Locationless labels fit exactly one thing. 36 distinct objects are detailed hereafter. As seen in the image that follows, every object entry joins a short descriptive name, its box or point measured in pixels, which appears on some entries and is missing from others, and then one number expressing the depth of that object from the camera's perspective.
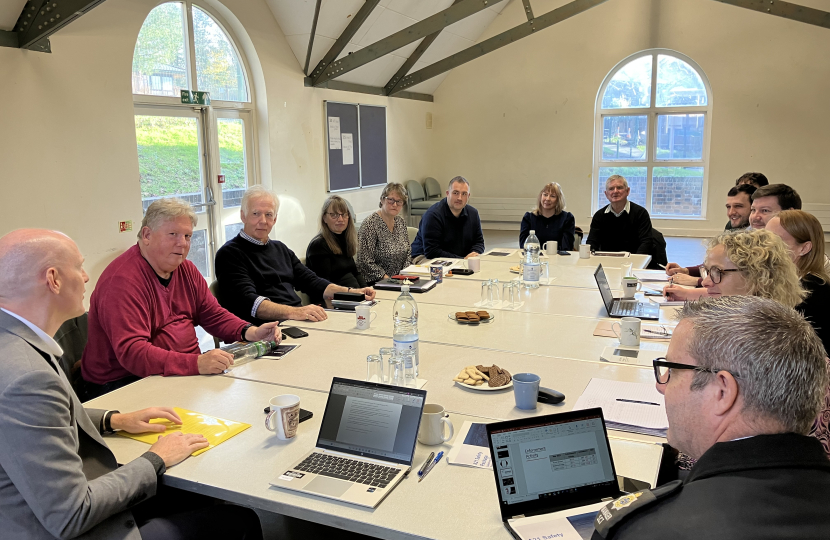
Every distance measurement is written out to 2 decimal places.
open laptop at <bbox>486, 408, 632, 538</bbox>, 1.39
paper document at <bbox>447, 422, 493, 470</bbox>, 1.66
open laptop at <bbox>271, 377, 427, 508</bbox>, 1.55
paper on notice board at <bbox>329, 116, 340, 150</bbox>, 7.77
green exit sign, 5.52
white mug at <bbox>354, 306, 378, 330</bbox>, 2.88
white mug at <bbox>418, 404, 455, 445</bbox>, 1.73
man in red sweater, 2.30
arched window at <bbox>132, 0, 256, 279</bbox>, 5.18
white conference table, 1.40
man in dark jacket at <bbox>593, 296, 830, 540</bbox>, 0.94
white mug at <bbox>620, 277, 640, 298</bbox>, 3.36
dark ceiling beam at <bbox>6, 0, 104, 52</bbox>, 3.85
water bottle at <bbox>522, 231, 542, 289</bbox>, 3.87
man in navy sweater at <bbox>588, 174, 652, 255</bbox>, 5.37
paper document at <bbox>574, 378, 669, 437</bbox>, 1.84
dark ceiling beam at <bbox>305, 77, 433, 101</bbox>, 7.62
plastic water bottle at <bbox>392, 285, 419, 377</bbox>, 2.32
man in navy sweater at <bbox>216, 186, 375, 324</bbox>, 3.13
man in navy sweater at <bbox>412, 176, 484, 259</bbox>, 5.29
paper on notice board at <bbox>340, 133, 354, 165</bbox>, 8.10
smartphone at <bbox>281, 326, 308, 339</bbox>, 2.78
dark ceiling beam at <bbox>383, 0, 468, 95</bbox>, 8.84
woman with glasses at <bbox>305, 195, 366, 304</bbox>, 4.09
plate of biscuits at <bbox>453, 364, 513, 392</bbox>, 2.15
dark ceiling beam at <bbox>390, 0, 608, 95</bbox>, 8.18
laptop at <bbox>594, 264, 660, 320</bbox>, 3.11
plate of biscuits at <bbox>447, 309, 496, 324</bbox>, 3.01
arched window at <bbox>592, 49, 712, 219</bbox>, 9.52
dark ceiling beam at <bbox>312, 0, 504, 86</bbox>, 6.77
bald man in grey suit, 1.35
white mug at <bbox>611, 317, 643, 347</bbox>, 2.58
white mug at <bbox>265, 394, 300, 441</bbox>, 1.79
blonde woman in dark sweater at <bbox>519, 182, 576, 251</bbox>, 5.49
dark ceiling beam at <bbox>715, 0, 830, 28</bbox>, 7.31
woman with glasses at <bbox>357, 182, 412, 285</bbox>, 4.52
